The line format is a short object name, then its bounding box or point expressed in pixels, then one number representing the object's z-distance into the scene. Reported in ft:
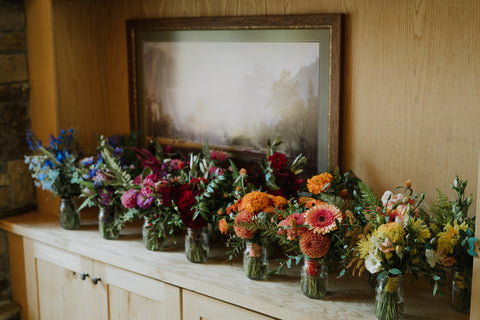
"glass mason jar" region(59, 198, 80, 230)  7.87
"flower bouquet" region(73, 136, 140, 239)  7.21
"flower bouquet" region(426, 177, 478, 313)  5.11
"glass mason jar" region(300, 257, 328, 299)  5.69
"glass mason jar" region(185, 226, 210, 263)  6.59
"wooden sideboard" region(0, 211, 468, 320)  5.66
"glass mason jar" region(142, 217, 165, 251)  6.93
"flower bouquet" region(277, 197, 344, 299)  5.45
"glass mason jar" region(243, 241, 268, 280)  6.09
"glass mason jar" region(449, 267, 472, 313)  5.25
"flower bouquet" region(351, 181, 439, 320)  5.05
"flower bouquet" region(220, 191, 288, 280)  5.81
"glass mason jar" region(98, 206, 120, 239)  7.47
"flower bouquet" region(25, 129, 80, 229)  7.64
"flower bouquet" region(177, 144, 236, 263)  6.34
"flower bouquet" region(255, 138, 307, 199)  6.53
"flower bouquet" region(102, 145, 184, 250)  6.57
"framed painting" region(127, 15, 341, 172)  6.77
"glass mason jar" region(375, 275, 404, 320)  5.22
